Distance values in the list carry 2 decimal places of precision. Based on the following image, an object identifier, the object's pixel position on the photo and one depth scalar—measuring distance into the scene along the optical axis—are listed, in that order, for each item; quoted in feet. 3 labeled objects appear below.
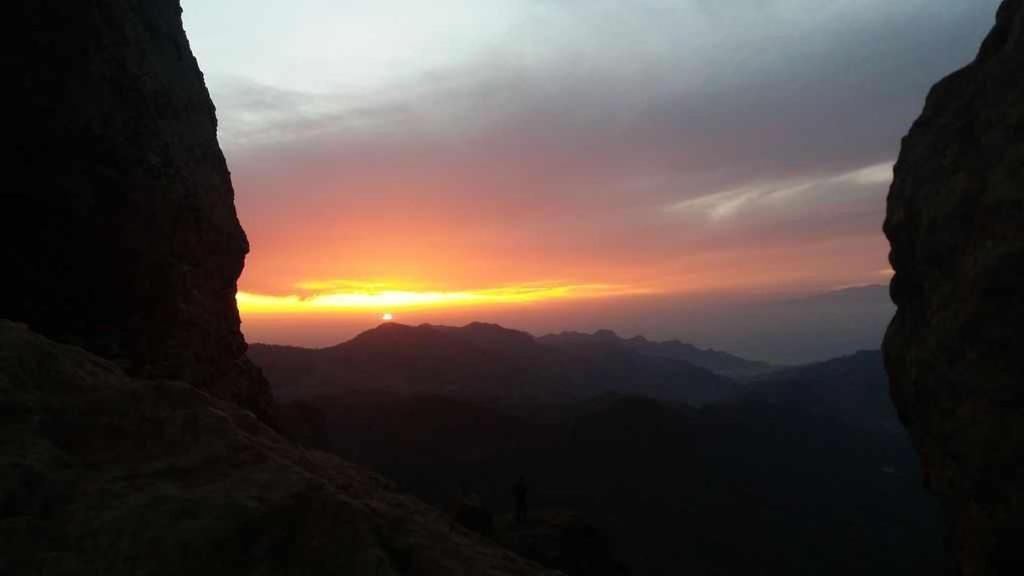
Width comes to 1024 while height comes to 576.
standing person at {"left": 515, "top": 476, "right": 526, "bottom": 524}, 101.19
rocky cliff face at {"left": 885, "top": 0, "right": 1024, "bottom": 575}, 46.42
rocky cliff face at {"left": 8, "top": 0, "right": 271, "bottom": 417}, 47.44
